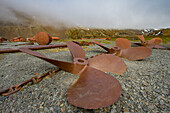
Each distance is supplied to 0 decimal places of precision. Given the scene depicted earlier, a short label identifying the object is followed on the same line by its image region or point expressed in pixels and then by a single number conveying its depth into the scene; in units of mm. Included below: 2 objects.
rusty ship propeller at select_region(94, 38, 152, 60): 3141
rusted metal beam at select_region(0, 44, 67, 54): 3044
